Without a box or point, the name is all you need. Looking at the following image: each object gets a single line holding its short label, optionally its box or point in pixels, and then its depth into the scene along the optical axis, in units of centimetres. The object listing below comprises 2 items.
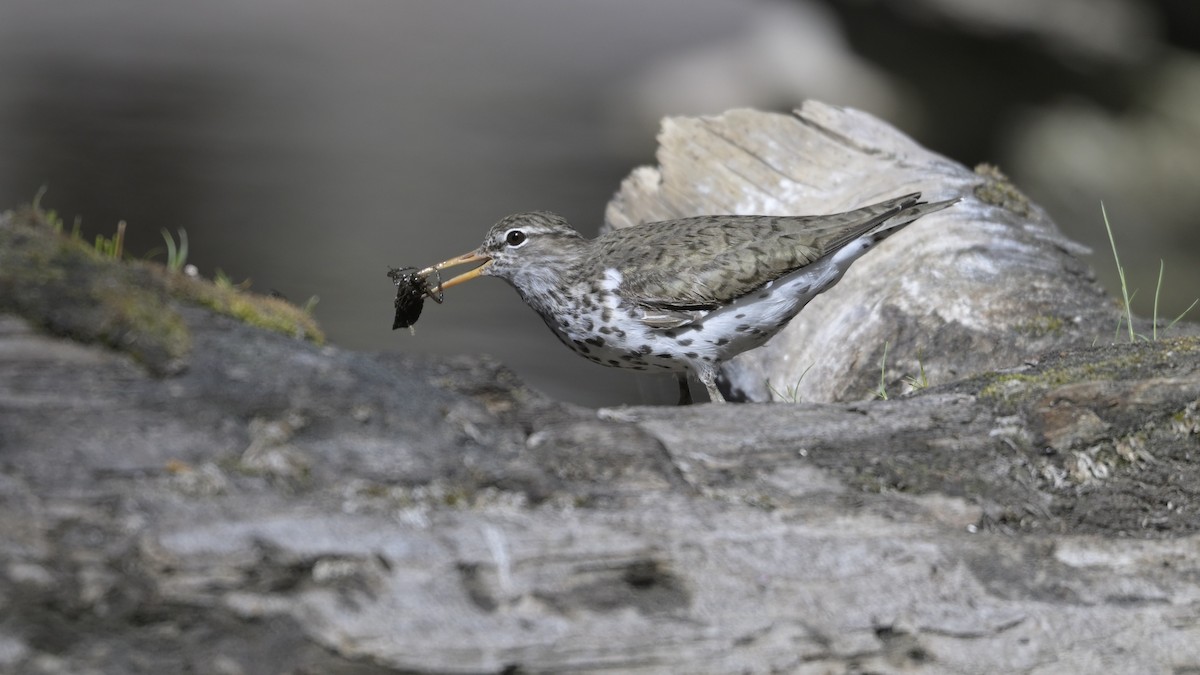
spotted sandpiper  1262
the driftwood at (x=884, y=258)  1492
